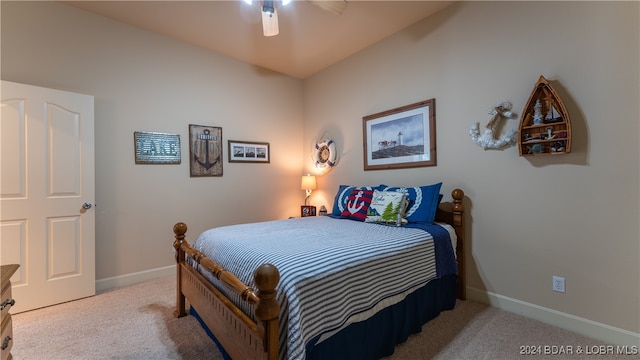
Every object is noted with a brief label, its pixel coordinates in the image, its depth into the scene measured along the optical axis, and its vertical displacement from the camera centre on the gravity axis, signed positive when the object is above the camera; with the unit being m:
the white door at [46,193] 2.24 -0.08
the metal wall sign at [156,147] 2.96 +0.39
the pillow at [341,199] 2.99 -0.22
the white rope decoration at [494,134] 2.22 +0.38
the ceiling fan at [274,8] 1.96 +1.26
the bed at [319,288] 1.19 -0.60
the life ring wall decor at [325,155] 3.86 +0.37
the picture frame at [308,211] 3.90 -0.44
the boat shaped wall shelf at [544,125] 1.93 +0.39
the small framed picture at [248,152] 3.61 +0.41
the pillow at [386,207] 2.45 -0.25
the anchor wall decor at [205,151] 3.29 +0.39
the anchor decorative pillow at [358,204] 2.73 -0.26
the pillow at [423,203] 2.43 -0.22
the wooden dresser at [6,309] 1.04 -0.50
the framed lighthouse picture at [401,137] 2.78 +0.47
